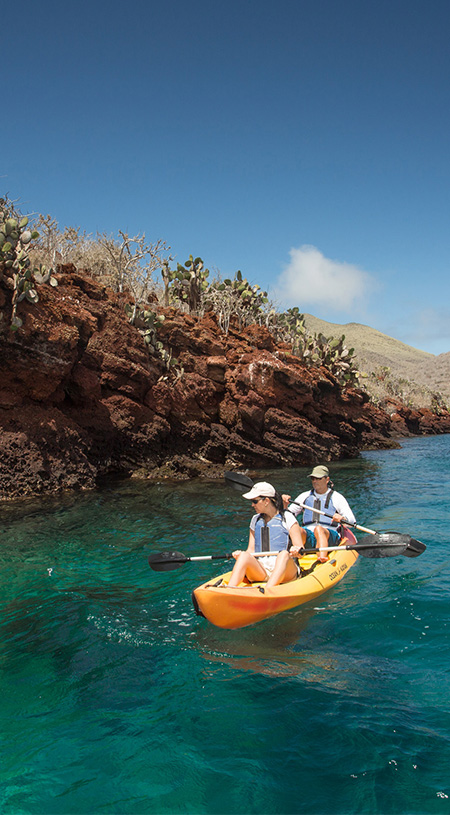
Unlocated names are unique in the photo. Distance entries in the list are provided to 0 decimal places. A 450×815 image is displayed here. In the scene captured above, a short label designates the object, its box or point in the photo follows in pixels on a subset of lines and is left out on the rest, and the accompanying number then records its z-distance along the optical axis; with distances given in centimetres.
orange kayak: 514
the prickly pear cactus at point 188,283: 1885
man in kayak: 766
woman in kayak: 577
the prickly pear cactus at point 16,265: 1139
